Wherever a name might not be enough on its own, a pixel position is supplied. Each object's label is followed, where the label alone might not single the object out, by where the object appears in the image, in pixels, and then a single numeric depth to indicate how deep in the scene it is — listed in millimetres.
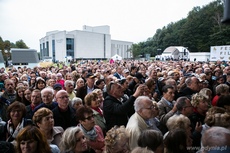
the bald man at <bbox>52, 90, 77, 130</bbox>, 3822
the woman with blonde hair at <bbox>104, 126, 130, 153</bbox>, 2588
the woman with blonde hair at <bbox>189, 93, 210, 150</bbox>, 3554
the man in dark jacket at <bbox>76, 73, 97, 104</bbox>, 5952
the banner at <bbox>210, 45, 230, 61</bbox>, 22484
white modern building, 78750
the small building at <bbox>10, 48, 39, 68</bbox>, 27688
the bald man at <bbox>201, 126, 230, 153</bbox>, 1778
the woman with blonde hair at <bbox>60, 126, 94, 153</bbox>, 2623
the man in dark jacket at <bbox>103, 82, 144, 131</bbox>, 3497
